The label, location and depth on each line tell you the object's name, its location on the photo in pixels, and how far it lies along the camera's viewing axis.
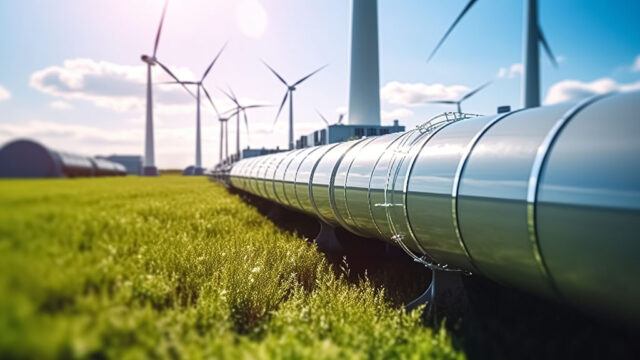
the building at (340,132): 33.70
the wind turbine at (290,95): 42.03
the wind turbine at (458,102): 30.59
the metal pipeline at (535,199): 3.16
